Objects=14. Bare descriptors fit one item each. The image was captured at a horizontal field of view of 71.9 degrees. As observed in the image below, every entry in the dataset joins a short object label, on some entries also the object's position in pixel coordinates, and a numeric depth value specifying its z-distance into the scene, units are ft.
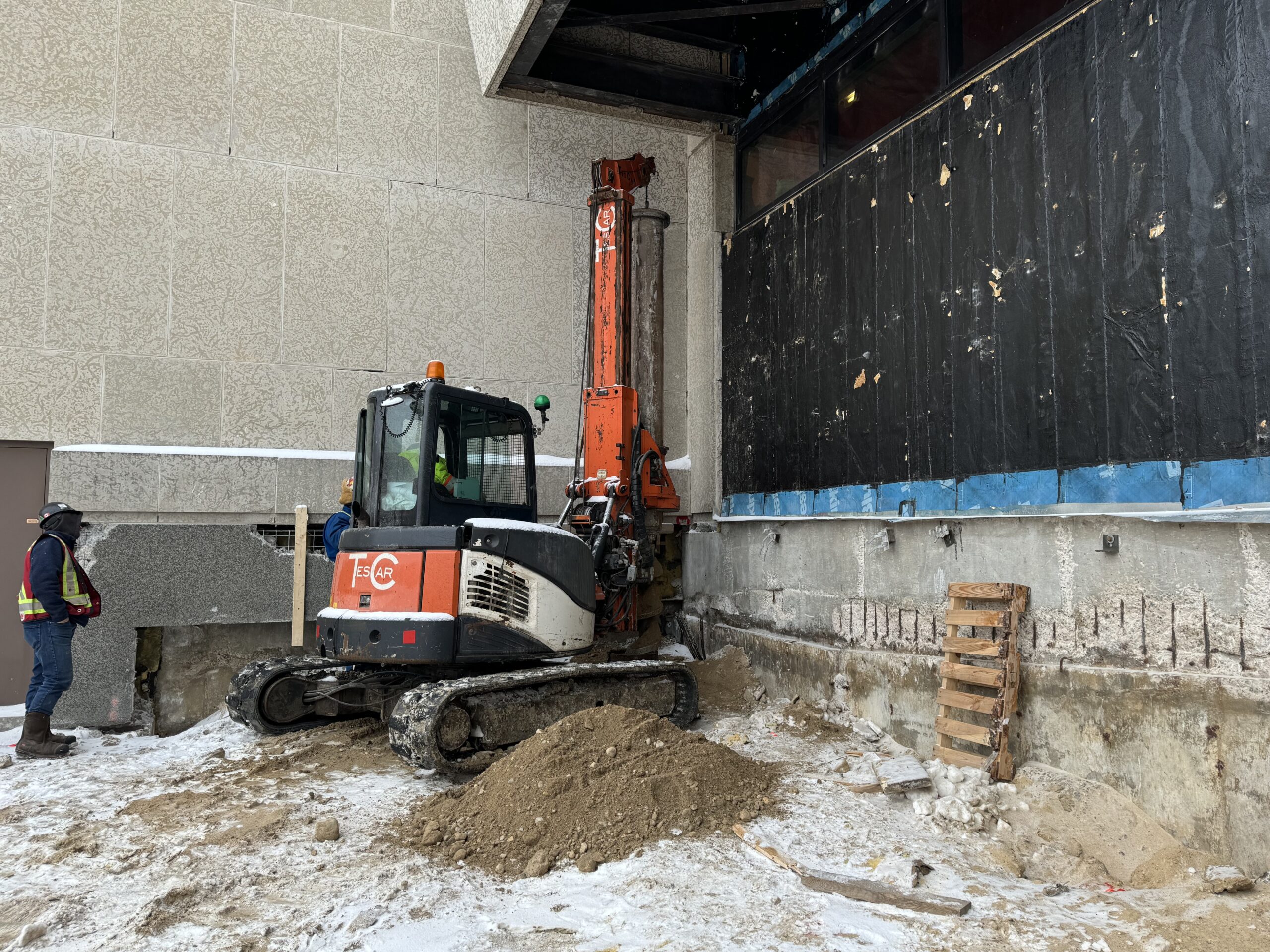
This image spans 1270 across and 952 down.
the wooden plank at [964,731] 16.29
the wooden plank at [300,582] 24.97
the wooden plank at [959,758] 16.33
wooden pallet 16.15
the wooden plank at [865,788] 16.82
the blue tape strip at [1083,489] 13.41
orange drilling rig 18.07
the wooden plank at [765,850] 13.04
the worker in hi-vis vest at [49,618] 20.21
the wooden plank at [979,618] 16.49
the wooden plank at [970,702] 16.20
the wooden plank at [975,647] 16.47
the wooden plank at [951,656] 17.26
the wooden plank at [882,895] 11.50
